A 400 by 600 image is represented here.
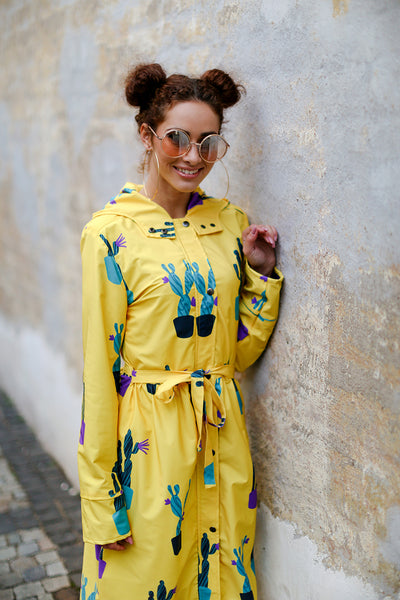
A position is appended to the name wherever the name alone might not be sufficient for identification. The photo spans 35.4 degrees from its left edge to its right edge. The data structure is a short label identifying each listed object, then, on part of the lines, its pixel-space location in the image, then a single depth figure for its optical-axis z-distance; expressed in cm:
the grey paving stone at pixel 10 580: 340
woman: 218
